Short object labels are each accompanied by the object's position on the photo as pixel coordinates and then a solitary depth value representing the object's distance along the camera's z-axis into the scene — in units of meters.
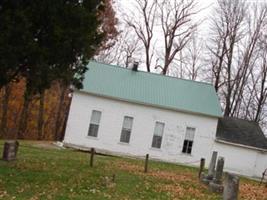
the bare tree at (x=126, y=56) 50.25
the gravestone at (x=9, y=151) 18.97
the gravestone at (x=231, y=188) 10.67
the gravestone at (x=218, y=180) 17.47
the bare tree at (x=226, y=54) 47.72
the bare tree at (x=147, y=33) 48.75
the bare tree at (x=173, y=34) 48.94
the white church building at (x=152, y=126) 34.03
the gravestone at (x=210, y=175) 19.59
